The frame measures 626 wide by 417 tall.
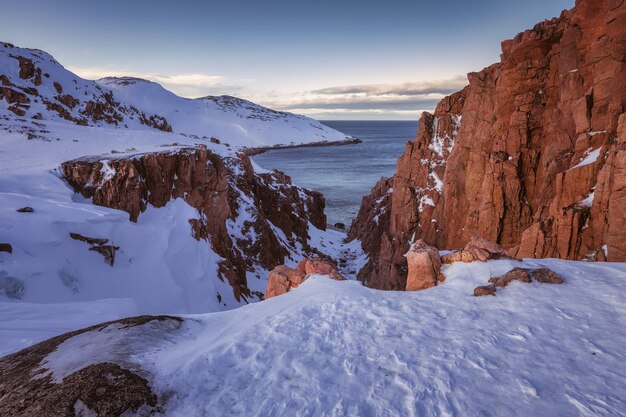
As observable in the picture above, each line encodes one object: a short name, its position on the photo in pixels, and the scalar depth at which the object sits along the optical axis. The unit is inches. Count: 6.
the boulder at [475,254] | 487.5
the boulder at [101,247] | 836.7
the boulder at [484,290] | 390.3
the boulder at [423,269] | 482.0
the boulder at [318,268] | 539.0
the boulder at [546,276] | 396.2
